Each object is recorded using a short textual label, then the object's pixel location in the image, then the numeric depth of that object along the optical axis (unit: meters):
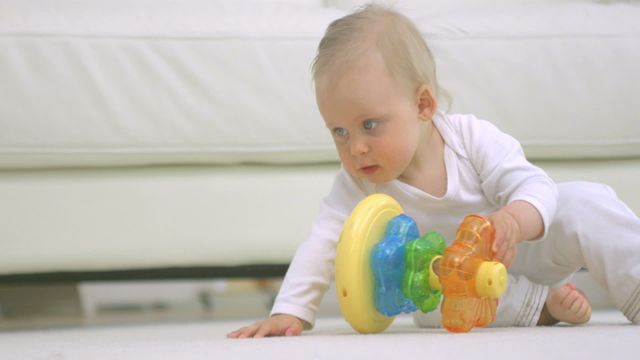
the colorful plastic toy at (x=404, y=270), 1.29
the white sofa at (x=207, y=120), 1.76
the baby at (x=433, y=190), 1.40
